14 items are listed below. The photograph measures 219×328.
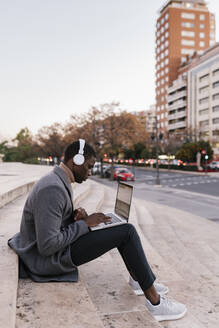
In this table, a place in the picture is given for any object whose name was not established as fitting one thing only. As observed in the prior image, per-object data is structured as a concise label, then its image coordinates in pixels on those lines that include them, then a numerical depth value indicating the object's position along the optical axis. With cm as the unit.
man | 259
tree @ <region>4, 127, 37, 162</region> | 7062
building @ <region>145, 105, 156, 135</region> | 14210
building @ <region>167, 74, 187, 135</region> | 8865
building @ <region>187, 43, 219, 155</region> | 7144
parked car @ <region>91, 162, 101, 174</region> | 4220
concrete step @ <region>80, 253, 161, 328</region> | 231
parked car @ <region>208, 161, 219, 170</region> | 4952
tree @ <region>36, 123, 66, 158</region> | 6044
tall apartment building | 10019
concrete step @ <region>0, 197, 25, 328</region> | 185
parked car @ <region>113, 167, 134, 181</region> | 3125
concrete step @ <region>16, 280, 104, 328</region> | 209
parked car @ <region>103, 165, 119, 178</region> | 3656
